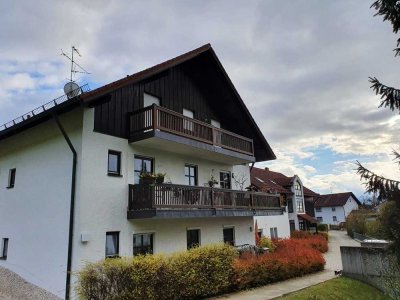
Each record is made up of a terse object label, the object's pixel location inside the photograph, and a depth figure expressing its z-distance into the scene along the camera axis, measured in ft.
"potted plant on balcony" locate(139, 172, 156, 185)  45.12
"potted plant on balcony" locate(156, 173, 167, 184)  45.67
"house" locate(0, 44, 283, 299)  40.09
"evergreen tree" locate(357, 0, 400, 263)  21.40
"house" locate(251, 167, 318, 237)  127.09
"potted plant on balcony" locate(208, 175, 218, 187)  57.82
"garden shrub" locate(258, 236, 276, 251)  72.20
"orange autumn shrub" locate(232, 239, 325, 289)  43.57
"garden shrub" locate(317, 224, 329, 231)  153.53
